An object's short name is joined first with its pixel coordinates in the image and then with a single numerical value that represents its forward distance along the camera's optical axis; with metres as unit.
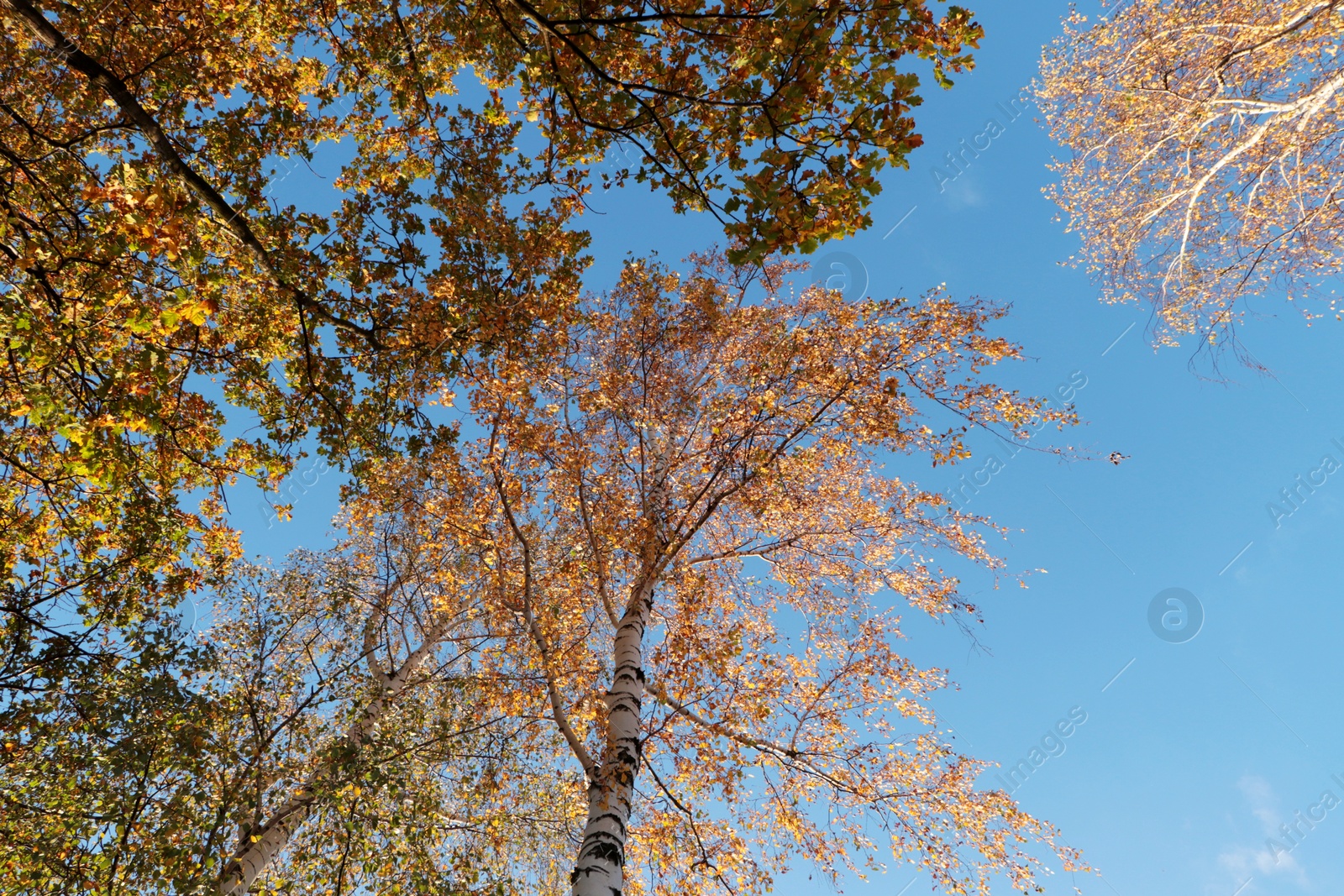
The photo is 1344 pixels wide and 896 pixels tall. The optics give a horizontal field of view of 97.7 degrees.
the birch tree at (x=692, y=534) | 6.97
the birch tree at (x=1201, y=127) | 8.45
